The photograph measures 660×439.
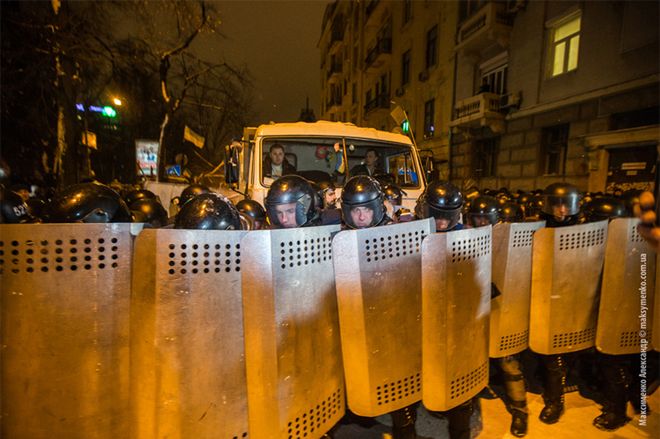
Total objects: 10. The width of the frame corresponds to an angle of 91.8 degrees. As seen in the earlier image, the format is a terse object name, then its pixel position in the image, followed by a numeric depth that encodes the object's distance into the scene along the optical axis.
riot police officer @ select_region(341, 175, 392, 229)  2.83
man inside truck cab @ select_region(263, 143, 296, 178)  4.57
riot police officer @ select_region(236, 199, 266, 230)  3.61
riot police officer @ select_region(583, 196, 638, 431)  2.85
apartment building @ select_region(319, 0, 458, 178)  19.16
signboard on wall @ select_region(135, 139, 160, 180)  16.64
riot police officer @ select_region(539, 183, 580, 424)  2.89
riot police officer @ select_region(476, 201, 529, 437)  2.78
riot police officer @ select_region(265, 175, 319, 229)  3.03
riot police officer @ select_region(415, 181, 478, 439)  3.03
